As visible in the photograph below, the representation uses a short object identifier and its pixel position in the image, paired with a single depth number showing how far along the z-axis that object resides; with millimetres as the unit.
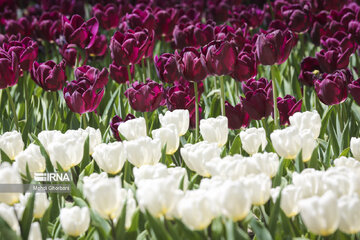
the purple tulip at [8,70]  5250
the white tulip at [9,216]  3174
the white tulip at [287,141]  3787
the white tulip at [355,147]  3994
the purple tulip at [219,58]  4832
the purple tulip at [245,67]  5410
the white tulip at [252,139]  4125
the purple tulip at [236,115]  5020
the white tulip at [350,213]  2832
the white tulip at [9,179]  3242
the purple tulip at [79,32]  6350
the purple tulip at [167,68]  5641
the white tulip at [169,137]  4285
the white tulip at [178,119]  4625
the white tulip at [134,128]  4375
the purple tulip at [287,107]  5016
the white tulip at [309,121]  4285
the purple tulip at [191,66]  4992
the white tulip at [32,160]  3873
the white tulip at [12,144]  4324
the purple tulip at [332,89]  4906
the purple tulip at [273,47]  4812
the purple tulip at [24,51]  5863
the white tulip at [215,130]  4309
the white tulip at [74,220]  3209
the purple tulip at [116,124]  4930
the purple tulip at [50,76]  5516
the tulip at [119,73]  6461
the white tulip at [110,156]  3779
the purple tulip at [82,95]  5066
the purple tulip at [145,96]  5027
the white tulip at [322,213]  2729
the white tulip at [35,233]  2916
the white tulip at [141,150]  3803
